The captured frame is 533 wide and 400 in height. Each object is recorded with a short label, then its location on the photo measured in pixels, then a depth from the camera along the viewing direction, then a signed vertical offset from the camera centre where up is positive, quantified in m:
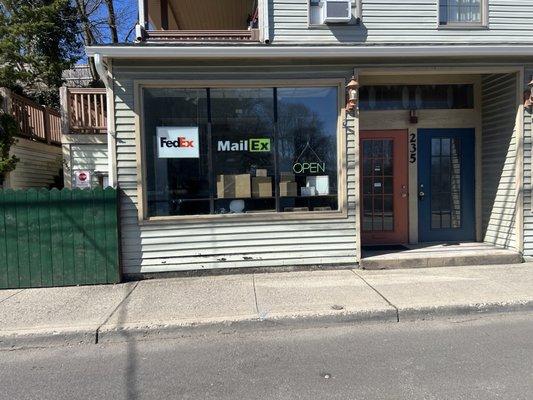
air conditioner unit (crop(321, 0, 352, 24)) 7.16 +2.82
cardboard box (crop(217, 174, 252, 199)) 7.23 +0.04
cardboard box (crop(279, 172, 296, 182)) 7.34 +0.17
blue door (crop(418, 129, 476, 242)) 8.70 -0.06
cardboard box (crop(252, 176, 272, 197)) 7.31 +0.03
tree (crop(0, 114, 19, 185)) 9.49 +1.12
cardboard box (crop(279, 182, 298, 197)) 7.34 -0.03
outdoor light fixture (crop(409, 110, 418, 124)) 8.47 +1.29
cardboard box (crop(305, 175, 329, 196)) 7.40 +0.04
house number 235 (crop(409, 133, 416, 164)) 8.60 +0.70
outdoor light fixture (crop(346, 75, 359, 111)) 7.00 +1.46
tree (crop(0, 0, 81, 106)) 13.93 +5.25
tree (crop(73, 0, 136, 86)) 17.38 +6.85
